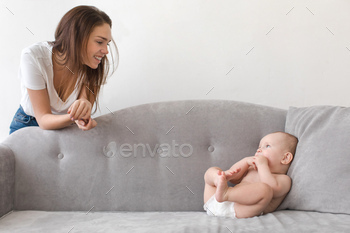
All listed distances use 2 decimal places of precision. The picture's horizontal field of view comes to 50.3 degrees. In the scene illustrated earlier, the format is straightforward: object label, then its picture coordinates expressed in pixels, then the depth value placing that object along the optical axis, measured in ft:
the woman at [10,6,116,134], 5.12
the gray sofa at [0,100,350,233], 4.67
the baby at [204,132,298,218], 4.29
